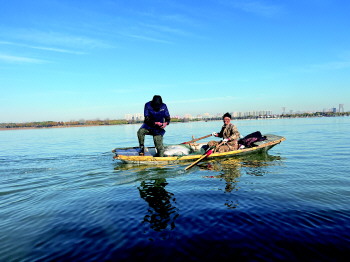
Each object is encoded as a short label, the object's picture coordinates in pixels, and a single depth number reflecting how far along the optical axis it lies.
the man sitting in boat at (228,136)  12.35
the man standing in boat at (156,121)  10.70
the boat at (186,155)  10.87
